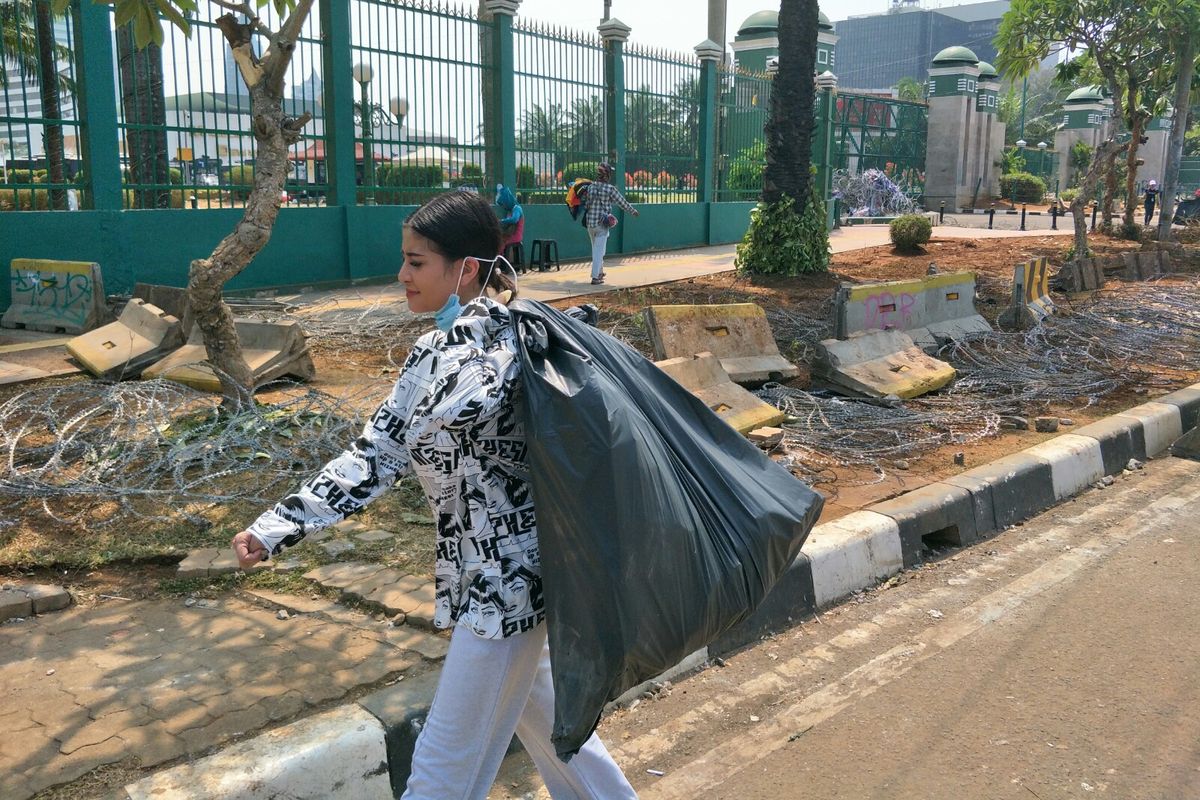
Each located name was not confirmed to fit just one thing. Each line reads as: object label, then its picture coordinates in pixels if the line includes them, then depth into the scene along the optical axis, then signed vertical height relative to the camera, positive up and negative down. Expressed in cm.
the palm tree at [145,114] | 1083 +94
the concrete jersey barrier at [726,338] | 678 -91
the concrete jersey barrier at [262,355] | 704 -104
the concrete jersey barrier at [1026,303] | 1031 -99
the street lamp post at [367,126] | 1293 +98
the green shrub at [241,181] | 1188 +27
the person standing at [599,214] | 1329 -11
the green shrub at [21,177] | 1009 +27
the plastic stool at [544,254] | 1533 -72
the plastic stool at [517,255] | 1324 -66
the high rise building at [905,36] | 16250 +2648
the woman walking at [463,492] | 210 -60
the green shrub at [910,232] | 1734 -44
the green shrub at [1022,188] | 4162 +69
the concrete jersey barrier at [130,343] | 734 -99
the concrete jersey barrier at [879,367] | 749 -119
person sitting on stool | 1241 -12
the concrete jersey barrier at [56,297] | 925 -84
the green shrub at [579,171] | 1634 +54
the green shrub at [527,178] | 1555 +40
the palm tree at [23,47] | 975 +151
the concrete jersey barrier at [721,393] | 634 -116
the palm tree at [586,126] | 1611 +123
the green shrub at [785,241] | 1359 -47
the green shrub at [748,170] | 2030 +69
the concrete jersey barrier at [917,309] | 784 -85
